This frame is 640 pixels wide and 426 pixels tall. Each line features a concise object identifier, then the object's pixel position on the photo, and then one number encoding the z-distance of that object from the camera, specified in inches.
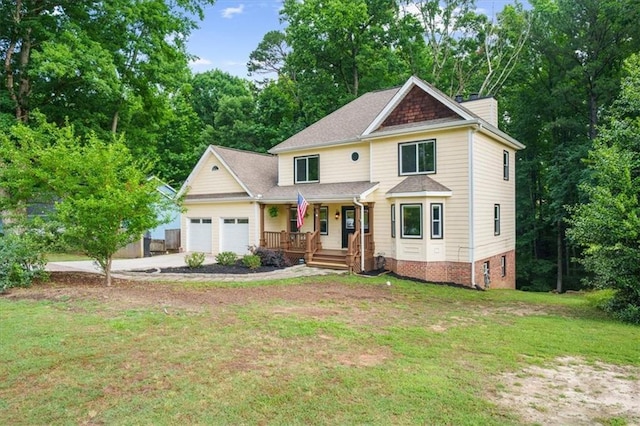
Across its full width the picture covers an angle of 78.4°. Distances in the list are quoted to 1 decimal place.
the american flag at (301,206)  642.5
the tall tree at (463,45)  1122.0
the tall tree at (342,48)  1162.0
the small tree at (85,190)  430.6
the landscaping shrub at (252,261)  618.5
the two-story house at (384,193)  580.1
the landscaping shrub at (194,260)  610.2
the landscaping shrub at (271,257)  643.5
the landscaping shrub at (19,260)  419.8
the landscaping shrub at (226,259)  647.1
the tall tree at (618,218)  369.1
